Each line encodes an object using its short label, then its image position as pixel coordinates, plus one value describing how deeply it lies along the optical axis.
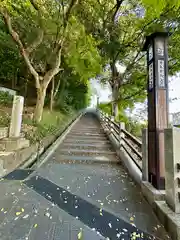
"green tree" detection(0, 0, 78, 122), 6.09
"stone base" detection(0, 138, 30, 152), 3.53
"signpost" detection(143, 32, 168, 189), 2.41
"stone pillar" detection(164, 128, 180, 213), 1.89
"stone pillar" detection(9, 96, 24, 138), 3.71
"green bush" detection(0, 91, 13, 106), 8.87
